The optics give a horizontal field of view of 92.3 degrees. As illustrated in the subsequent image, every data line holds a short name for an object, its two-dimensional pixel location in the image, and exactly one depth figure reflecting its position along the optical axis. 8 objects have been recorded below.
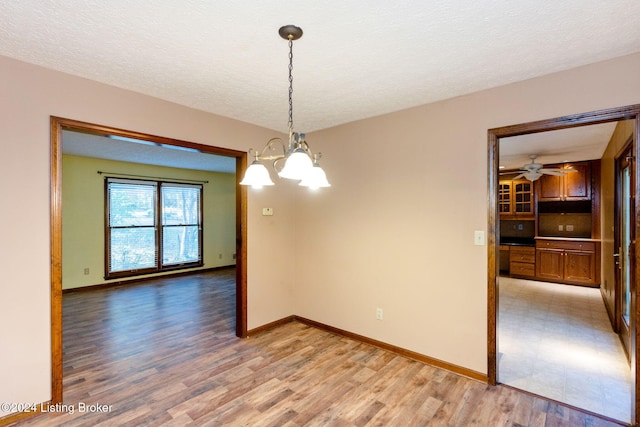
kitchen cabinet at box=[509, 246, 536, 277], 6.50
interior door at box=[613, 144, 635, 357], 3.13
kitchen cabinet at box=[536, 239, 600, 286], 5.79
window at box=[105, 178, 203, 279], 6.09
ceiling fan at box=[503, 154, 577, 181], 5.08
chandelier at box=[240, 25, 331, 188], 1.63
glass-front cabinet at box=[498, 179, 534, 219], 6.80
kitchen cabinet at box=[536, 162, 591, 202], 6.05
